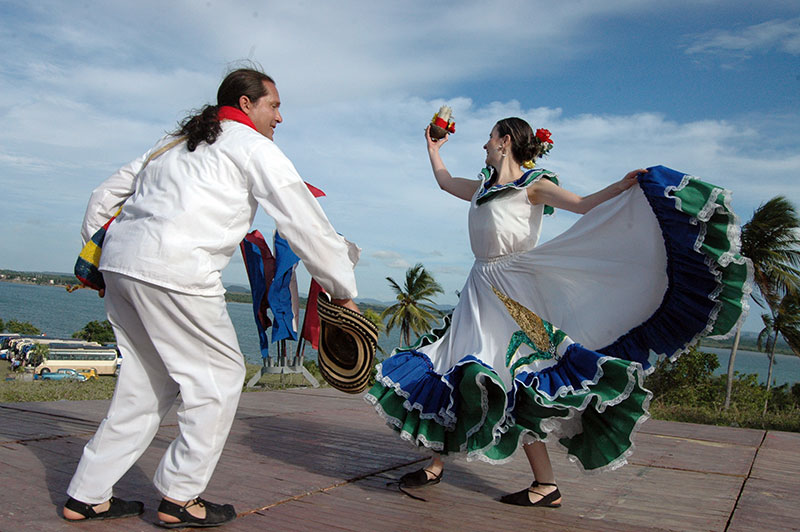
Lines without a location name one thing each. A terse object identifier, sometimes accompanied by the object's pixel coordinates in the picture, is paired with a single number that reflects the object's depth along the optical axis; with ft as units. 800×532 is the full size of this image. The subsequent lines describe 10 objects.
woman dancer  9.89
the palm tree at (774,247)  78.18
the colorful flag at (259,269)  26.32
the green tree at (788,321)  87.56
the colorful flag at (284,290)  26.81
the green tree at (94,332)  262.88
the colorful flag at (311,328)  20.61
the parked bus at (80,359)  158.92
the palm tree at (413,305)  147.95
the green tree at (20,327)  272.10
